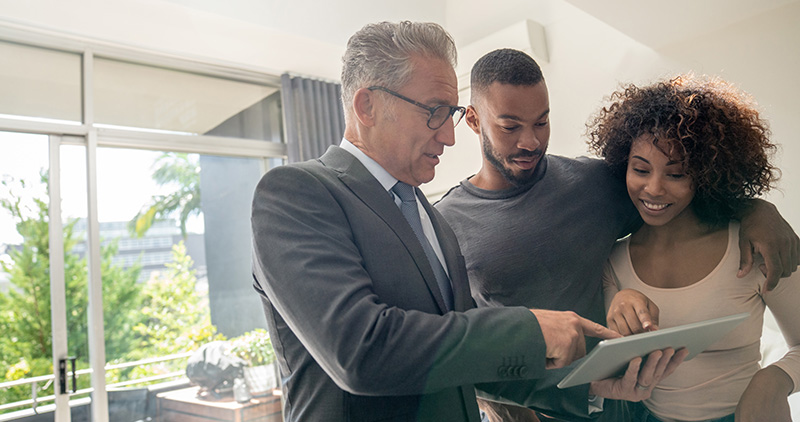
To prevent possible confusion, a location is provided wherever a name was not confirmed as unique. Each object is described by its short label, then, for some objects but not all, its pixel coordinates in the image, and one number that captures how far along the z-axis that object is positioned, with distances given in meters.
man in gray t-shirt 1.49
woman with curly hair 1.23
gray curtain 4.52
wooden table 3.77
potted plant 4.16
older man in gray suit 0.88
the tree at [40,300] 3.26
